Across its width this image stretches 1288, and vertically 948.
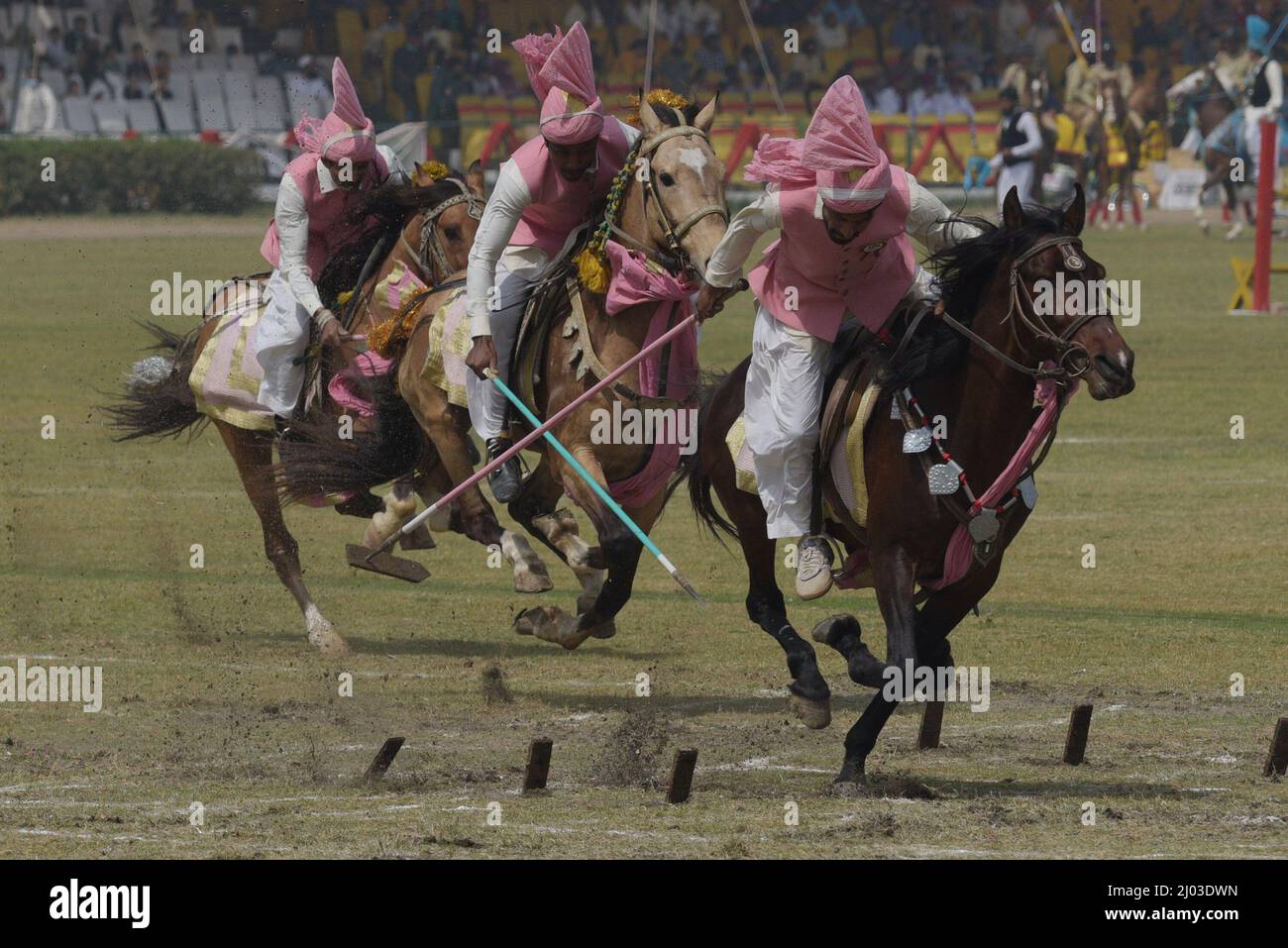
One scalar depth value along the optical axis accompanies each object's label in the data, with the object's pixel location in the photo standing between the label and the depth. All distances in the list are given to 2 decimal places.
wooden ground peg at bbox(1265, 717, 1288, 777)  17.41
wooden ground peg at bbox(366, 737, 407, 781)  17.50
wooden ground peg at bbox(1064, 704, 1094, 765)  18.20
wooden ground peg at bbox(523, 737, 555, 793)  17.00
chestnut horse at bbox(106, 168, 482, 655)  24.19
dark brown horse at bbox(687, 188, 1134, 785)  16.47
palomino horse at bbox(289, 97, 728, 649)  19.61
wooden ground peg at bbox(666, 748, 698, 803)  16.75
